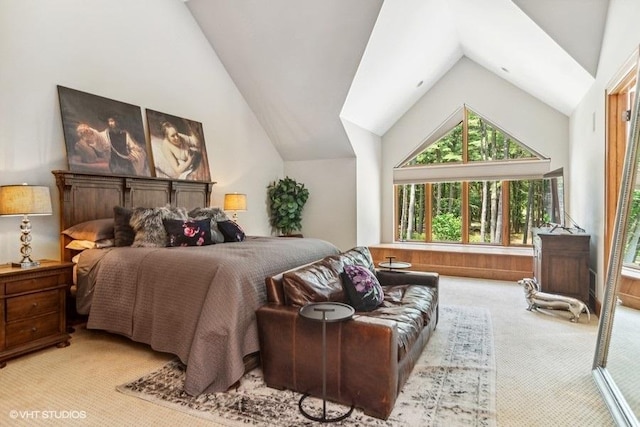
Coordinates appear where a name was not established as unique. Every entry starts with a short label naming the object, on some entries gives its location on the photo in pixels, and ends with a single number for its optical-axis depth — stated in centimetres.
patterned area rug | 193
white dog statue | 357
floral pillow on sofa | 255
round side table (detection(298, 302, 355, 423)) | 190
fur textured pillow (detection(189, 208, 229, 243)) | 375
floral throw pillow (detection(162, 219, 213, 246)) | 333
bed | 221
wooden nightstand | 261
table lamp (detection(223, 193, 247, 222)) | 515
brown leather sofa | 193
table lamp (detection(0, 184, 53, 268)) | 272
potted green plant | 628
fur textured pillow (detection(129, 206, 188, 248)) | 324
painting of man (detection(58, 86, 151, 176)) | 354
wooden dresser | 395
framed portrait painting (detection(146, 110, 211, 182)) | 443
